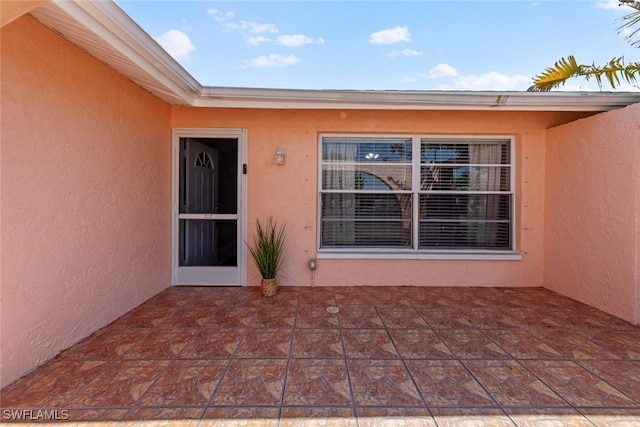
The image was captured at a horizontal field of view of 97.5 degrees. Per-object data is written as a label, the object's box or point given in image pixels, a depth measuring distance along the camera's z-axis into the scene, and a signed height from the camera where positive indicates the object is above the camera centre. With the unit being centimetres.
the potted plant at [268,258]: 409 -68
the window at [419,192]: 454 +32
